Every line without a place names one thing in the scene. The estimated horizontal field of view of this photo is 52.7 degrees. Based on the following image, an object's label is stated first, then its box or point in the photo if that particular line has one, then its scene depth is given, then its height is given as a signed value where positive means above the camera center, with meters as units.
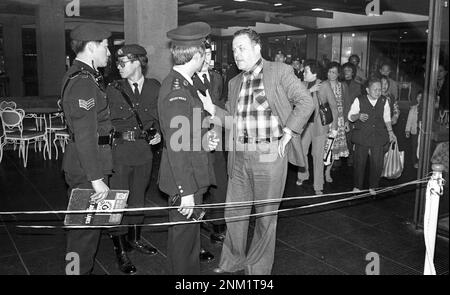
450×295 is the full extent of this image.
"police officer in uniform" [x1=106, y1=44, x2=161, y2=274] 3.50 -0.33
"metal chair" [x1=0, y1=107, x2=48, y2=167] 6.99 -0.75
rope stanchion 3.11 -0.81
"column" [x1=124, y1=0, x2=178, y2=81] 6.67 +0.88
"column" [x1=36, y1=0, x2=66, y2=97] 13.25 +1.19
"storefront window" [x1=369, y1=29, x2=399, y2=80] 16.11 +1.53
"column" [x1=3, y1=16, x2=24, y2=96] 17.67 +1.27
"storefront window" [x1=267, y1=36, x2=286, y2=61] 20.12 +1.98
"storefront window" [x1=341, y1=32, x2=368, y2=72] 16.88 +1.73
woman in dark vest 5.00 -0.38
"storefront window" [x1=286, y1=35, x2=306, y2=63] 19.14 +1.86
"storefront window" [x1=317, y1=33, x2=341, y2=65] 17.90 +1.77
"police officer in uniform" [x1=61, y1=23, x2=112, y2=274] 2.77 -0.24
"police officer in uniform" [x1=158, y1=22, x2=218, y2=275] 2.64 -0.35
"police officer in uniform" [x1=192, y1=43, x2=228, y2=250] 3.68 -0.68
